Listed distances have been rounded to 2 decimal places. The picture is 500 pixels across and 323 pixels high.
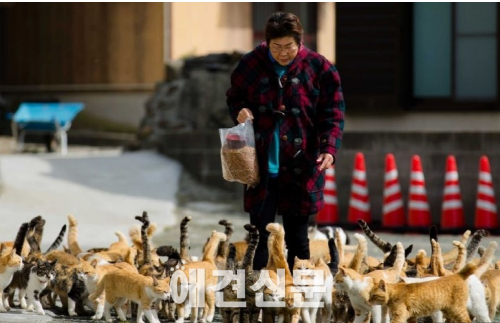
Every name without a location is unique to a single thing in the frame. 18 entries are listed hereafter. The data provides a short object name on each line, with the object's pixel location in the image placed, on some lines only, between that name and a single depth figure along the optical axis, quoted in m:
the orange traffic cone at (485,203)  28.69
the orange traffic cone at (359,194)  29.45
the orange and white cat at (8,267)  16.33
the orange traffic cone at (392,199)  29.05
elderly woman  15.03
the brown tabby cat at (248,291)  14.39
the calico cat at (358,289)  14.07
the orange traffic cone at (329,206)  29.56
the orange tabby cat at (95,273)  16.17
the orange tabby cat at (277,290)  14.12
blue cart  49.69
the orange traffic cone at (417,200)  28.80
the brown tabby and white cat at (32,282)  16.37
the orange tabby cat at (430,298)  13.59
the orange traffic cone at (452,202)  28.73
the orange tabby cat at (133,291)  15.26
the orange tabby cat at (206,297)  15.58
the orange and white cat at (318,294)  14.46
